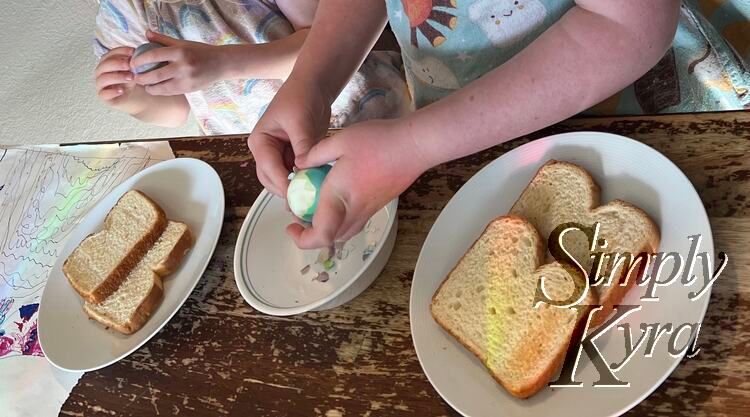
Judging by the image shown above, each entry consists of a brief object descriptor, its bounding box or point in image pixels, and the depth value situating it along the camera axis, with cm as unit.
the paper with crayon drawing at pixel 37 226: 81
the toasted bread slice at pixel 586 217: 50
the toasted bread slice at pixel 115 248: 79
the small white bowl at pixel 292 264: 61
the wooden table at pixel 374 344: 47
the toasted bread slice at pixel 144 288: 73
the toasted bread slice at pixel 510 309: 50
